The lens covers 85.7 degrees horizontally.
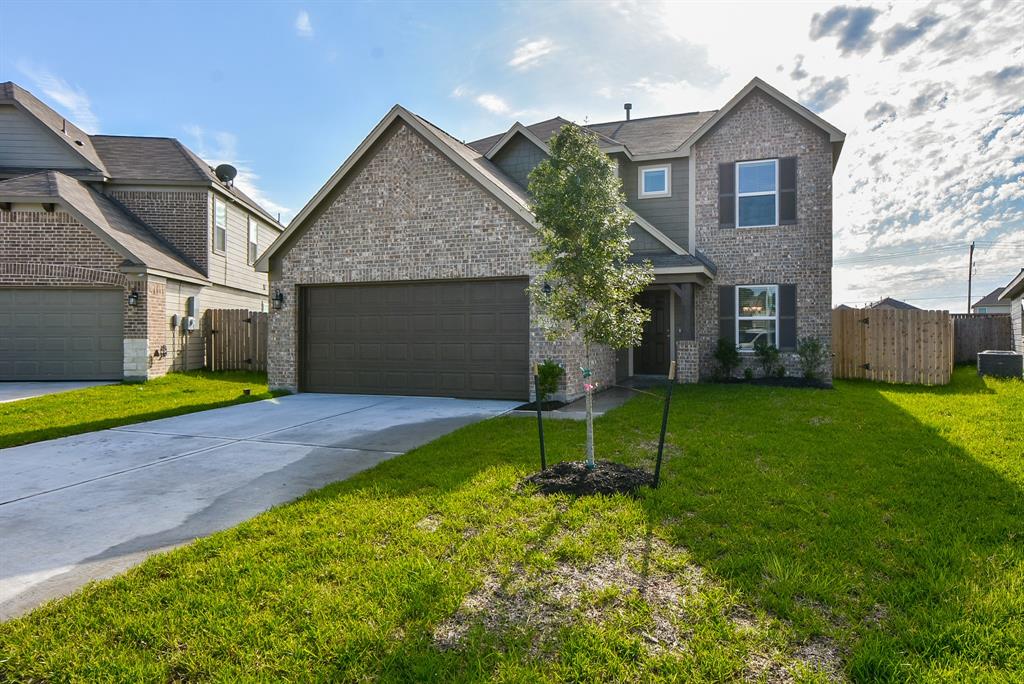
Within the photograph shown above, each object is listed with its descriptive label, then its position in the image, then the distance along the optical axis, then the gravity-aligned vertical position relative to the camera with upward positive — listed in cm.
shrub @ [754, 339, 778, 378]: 1318 -45
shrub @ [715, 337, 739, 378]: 1339 -46
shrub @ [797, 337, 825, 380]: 1285 -46
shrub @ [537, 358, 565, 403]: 1032 -74
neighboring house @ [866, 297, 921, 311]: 5378 +338
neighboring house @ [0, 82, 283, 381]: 1406 +239
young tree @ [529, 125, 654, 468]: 554 +100
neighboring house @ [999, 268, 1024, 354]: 1609 +89
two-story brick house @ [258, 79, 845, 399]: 1114 +183
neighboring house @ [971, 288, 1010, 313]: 4063 +238
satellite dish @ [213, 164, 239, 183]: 1939 +585
